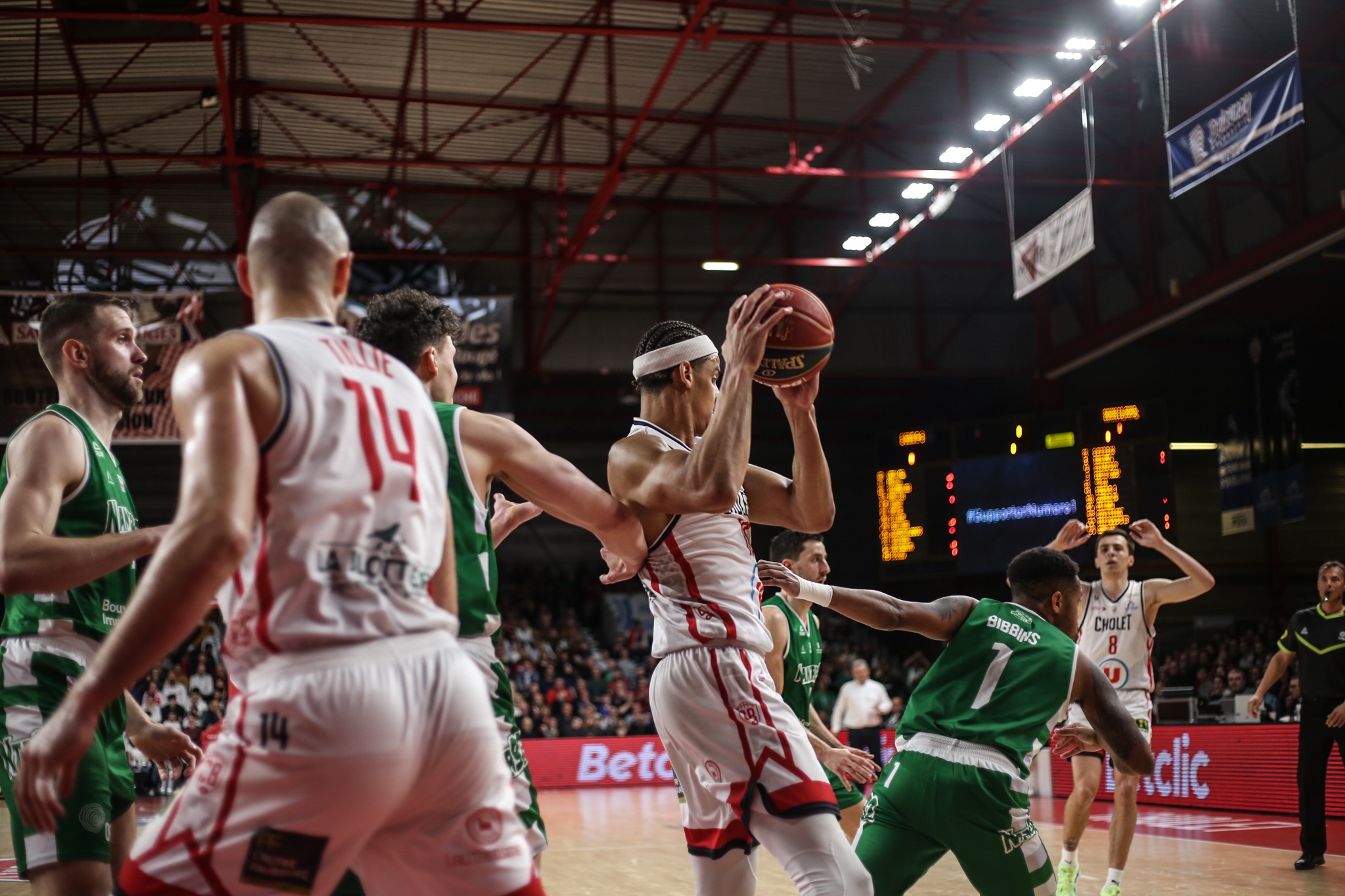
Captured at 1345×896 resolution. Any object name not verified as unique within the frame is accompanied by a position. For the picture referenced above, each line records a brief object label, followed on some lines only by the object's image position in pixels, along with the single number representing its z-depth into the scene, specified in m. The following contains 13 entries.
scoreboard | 17.84
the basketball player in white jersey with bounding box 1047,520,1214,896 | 9.08
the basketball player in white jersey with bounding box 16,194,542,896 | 2.17
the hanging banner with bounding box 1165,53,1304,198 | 10.27
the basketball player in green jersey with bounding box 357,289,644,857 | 3.24
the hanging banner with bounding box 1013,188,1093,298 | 12.67
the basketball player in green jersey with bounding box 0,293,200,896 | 3.27
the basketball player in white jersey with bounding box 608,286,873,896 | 3.69
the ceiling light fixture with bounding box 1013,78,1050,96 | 14.18
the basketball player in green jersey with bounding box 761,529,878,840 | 6.88
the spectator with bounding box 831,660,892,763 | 16.91
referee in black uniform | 8.99
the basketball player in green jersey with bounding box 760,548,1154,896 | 4.25
